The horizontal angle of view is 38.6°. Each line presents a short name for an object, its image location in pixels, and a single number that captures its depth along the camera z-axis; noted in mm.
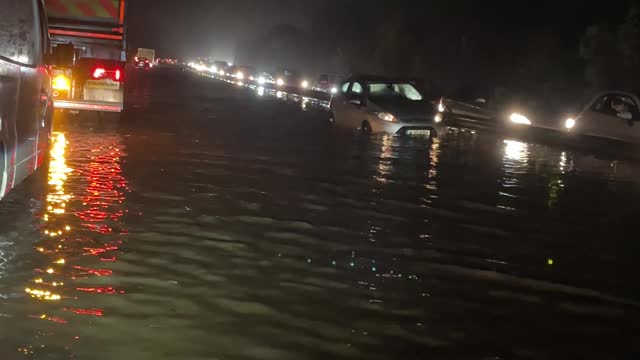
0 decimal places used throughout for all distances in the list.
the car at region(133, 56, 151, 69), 116750
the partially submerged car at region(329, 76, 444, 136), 21609
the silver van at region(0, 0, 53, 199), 8148
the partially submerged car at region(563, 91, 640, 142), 19109
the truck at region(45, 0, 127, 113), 19188
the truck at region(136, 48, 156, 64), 129362
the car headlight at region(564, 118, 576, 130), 22291
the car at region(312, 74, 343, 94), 60050
